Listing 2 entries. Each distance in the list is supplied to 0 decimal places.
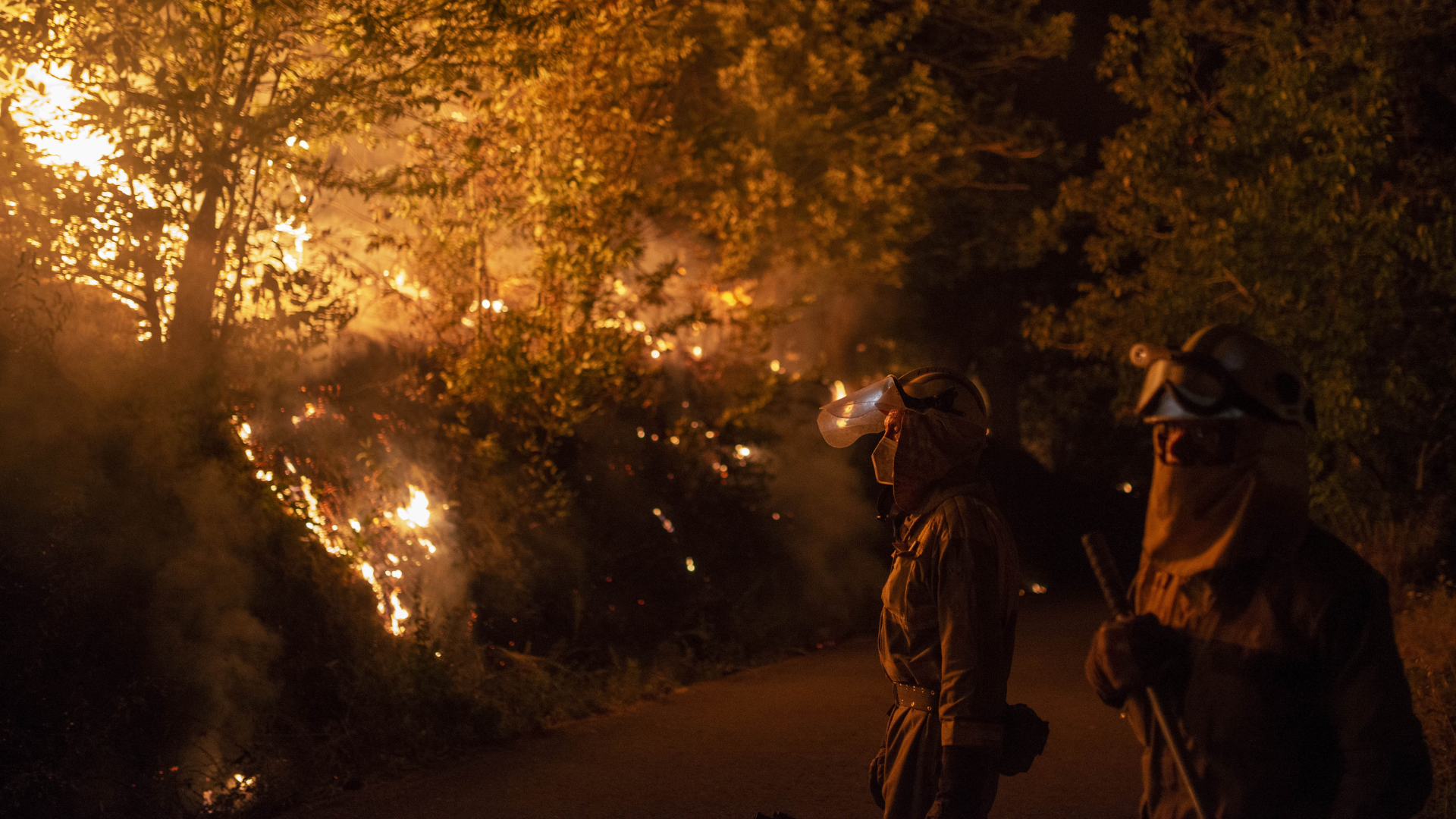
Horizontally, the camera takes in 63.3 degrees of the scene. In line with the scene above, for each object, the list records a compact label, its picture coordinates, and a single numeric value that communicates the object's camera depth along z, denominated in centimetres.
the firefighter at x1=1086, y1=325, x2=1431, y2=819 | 218
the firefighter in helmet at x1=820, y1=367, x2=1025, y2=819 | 308
